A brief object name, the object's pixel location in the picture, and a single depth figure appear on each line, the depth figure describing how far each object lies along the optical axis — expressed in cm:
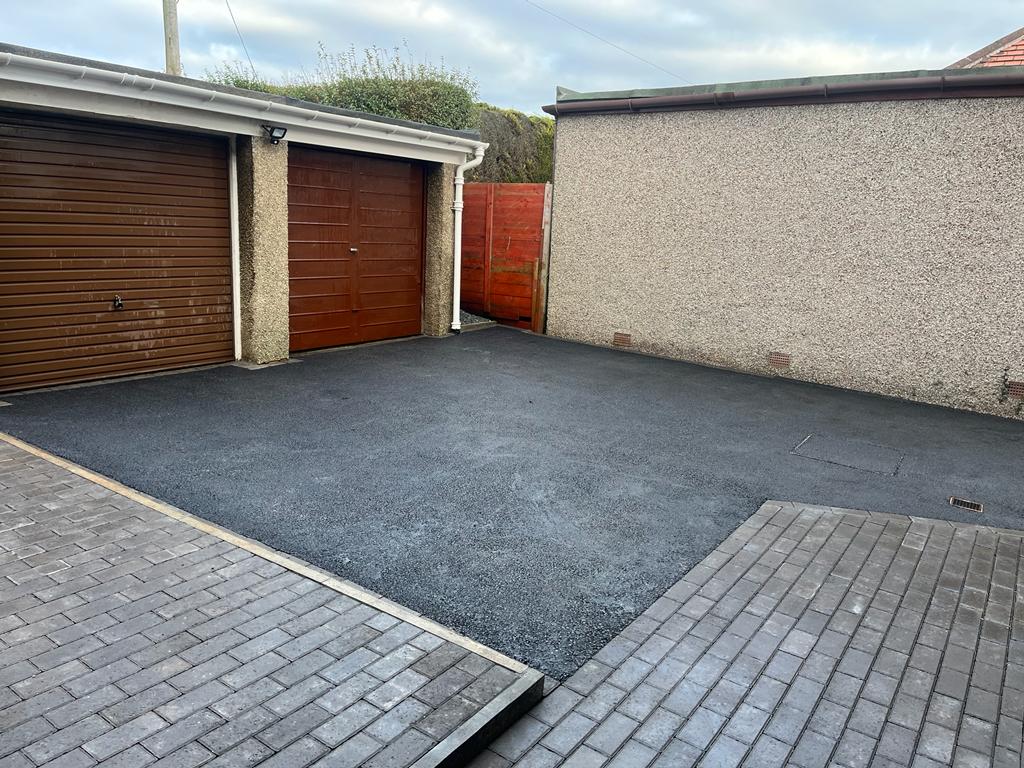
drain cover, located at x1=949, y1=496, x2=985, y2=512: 518
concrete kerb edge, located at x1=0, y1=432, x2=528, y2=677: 297
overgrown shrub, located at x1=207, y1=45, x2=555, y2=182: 1410
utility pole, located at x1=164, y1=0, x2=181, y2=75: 1243
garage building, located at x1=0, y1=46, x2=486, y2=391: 649
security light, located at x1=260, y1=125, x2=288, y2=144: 784
